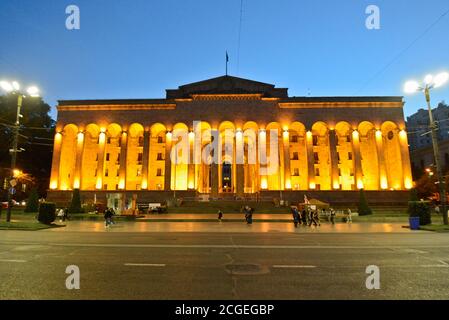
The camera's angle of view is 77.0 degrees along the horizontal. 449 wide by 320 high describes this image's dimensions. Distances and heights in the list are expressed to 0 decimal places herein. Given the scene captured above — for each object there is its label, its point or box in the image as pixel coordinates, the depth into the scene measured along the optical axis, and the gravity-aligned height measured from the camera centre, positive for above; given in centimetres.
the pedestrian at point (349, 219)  2573 -144
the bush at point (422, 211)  2109 -61
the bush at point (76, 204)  3222 +10
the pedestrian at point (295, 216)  2271 -100
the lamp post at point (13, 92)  1870 +777
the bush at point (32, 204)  3216 +13
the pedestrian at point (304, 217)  2377 -114
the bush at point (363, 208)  3250 -56
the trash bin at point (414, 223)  2000 -142
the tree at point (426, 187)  4836 +273
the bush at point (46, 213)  2164 -60
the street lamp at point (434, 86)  1930 +818
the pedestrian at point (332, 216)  2537 -114
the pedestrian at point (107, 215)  2084 -75
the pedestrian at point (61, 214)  2731 -86
